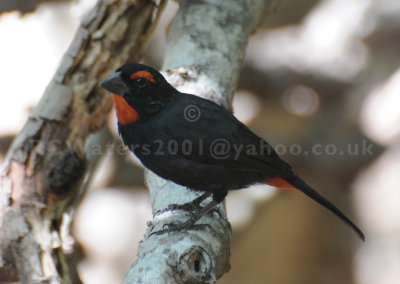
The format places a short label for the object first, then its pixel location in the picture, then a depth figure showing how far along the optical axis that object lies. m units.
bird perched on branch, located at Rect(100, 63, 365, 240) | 8.17
